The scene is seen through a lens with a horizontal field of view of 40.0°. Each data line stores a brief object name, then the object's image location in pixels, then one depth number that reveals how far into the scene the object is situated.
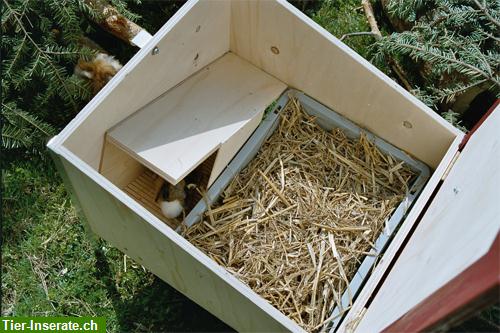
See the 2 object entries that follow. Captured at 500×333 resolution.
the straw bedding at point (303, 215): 2.13
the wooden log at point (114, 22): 2.64
